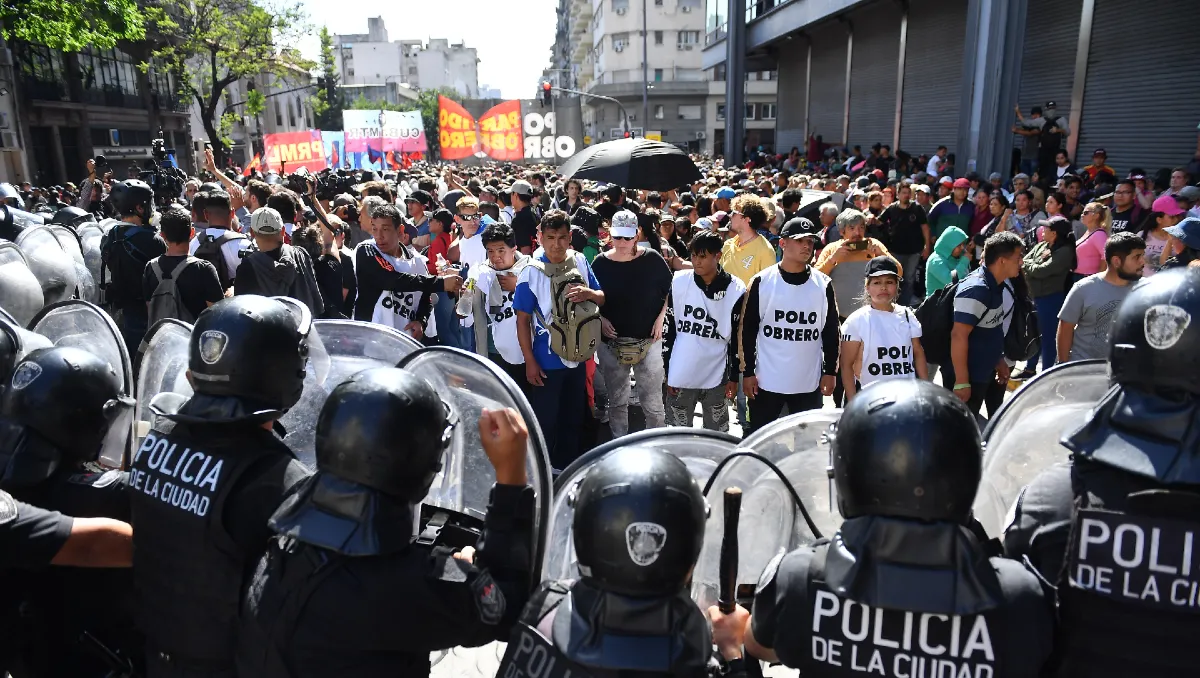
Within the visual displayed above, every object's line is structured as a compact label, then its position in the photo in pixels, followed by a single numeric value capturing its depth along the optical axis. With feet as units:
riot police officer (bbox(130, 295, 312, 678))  6.45
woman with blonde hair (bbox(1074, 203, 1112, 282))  22.17
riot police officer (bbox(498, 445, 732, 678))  5.13
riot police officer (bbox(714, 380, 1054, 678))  4.99
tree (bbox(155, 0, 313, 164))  102.32
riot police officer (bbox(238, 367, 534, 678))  5.57
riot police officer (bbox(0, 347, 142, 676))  7.30
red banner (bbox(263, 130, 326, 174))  55.72
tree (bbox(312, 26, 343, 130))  141.06
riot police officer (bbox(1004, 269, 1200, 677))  5.00
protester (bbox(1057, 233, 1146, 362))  15.69
